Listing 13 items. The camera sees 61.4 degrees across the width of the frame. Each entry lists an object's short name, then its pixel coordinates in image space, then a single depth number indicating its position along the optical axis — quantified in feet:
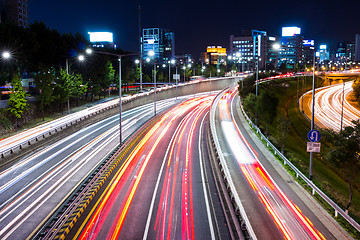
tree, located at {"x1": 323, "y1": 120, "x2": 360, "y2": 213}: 62.03
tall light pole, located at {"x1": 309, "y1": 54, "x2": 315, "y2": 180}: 75.36
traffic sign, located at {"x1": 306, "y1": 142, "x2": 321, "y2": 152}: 72.43
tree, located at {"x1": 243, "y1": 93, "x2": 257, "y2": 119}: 152.72
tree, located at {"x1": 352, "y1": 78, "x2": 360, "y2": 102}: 233.14
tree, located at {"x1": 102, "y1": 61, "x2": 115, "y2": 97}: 246.68
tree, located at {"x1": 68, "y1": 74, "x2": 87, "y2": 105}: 191.63
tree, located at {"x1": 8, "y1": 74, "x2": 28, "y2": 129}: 135.33
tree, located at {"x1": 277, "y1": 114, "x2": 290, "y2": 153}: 110.83
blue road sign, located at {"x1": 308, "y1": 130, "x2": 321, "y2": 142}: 72.84
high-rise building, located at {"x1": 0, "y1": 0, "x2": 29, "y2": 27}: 422.82
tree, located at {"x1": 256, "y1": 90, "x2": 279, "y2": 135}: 128.36
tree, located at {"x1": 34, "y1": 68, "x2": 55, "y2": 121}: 160.25
